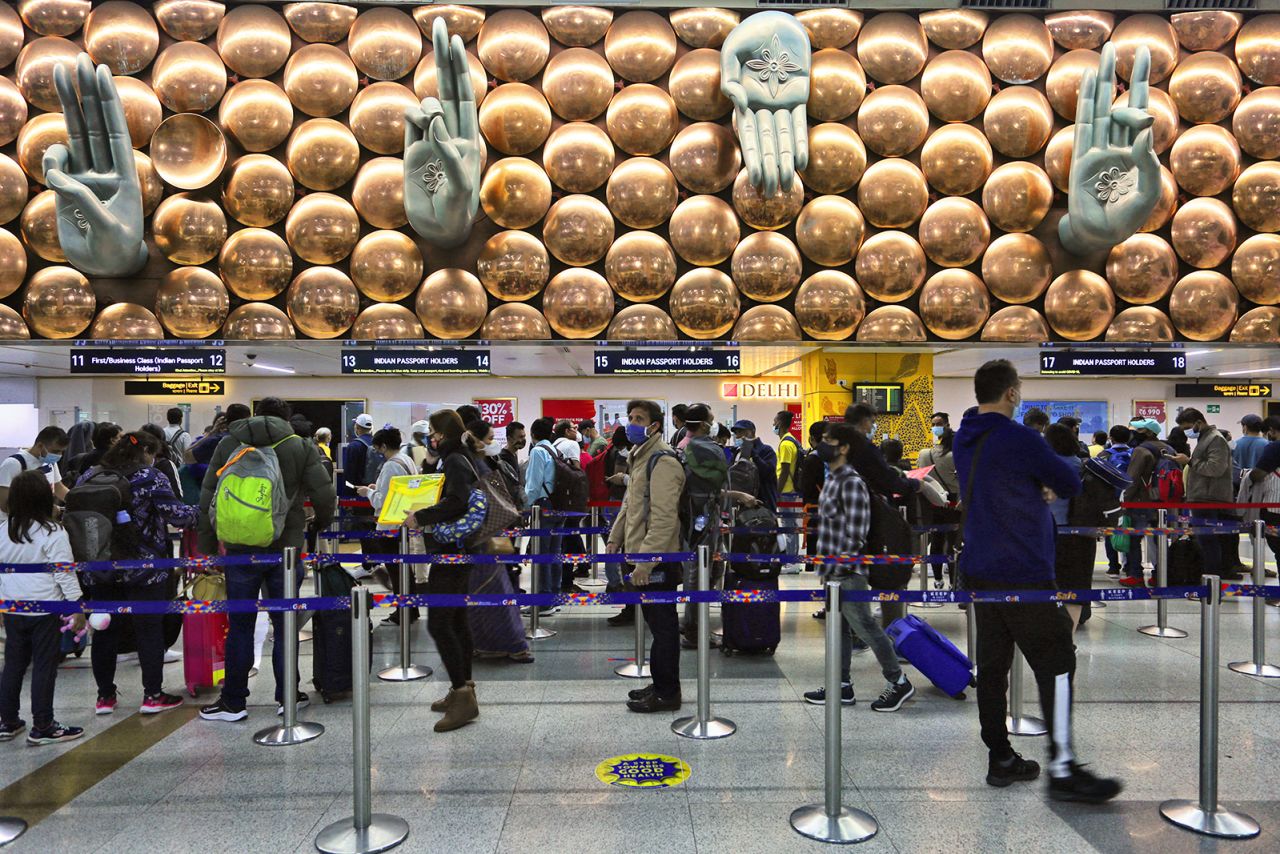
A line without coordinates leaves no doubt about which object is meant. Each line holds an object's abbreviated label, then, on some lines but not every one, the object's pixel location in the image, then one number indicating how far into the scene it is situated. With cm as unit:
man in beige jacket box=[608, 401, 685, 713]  488
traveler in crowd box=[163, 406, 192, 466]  1003
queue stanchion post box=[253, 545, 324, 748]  470
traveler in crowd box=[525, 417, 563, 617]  802
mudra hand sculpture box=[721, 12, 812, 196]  871
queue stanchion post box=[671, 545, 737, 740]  469
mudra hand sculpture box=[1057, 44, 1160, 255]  839
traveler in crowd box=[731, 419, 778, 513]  719
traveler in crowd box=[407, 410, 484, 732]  484
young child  459
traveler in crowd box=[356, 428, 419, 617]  687
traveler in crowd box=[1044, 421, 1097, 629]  570
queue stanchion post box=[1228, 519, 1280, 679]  575
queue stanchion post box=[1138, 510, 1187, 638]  700
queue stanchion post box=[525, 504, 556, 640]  713
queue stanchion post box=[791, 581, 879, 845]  350
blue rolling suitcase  520
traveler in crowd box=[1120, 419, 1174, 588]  857
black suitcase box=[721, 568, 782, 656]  644
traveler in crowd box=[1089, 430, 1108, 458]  1130
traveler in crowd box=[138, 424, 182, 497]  668
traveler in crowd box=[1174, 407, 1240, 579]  823
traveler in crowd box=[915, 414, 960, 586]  776
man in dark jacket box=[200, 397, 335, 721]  503
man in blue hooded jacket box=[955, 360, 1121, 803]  369
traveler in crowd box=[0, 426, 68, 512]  635
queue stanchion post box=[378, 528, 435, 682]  591
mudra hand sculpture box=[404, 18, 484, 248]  806
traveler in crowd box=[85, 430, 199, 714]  512
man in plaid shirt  496
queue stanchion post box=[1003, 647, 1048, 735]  469
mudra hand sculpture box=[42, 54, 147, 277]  806
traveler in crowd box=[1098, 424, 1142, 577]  972
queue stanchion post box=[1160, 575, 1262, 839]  357
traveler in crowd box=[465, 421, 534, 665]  624
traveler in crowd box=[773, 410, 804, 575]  1019
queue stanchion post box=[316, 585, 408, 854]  342
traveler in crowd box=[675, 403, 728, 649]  500
